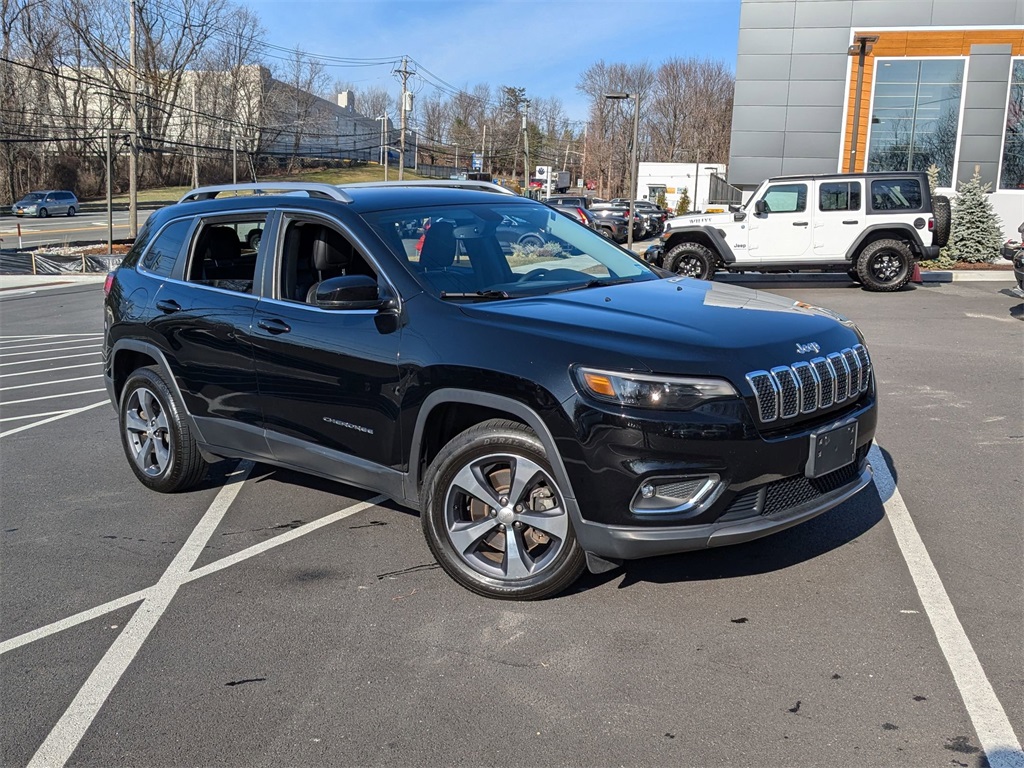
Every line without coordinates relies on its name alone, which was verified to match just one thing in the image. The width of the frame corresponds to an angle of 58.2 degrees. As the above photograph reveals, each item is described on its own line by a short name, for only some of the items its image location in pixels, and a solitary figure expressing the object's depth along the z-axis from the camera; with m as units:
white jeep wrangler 16.02
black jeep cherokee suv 3.61
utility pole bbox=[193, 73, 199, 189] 78.40
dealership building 25.86
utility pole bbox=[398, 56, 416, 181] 59.84
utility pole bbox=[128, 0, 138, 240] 35.09
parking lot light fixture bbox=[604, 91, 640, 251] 22.15
